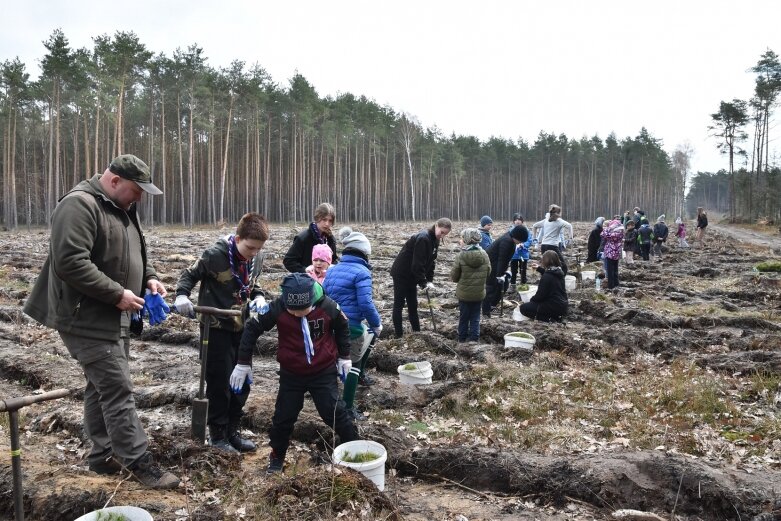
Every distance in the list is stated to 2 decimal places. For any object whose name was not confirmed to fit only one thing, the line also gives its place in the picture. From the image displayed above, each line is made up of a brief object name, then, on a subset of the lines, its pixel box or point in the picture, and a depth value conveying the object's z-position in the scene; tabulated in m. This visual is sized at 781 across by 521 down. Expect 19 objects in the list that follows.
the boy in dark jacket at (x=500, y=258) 10.98
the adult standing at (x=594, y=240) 16.14
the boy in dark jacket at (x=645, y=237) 19.78
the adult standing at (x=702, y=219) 24.72
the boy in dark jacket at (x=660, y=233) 22.00
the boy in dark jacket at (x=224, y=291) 4.35
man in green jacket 3.31
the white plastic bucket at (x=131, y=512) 3.01
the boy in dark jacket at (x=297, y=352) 4.14
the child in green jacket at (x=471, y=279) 8.36
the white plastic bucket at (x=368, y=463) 3.77
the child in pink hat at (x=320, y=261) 5.54
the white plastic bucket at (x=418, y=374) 6.70
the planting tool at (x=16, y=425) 2.58
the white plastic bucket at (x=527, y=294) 11.58
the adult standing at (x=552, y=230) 12.66
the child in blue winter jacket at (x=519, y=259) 13.27
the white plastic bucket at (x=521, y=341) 8.10
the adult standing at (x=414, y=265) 8.05
